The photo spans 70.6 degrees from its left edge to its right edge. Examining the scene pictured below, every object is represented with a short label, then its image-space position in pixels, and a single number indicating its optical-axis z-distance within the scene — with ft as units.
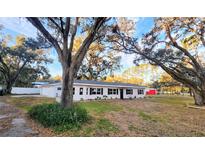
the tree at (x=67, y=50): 14.16
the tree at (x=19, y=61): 41.18
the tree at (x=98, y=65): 37.84
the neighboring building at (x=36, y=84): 61.57
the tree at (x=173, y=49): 24.40
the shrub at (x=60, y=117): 11.40
